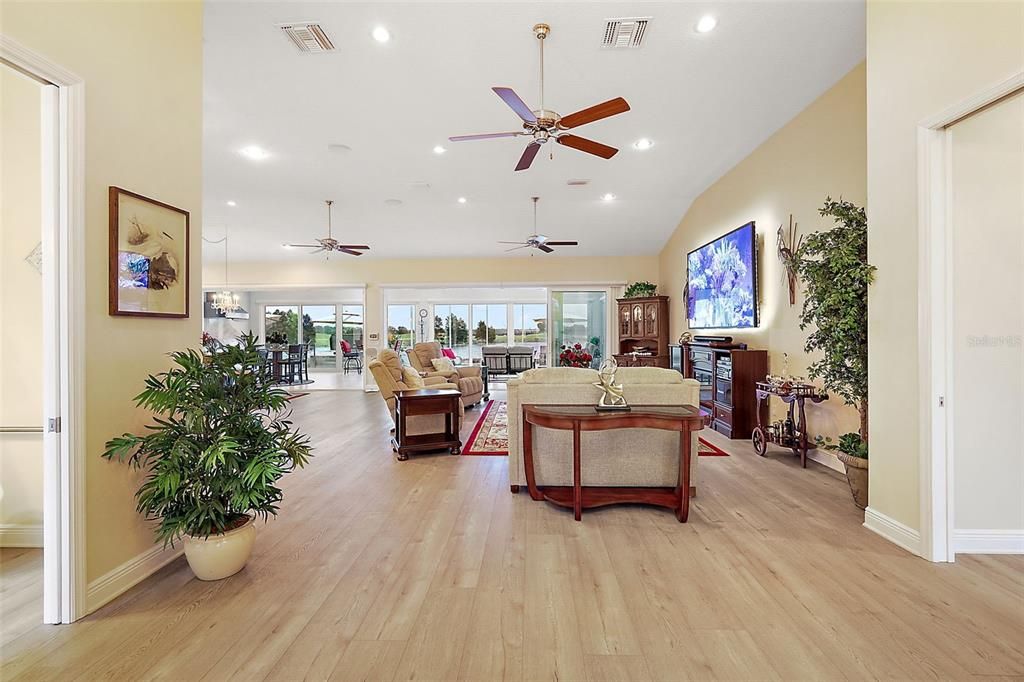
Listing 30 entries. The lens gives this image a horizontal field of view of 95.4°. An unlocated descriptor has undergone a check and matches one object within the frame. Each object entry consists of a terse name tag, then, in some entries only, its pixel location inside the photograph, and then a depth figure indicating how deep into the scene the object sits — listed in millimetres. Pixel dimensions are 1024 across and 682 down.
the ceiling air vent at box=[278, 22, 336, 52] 3121
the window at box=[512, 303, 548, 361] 12914
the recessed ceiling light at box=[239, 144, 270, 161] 5188
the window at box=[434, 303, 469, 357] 12682
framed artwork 2111
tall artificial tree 2975
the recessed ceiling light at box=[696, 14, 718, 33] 3111
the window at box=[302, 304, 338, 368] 13227
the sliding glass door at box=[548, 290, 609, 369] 9656
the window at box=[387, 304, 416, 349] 12430
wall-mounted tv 5277
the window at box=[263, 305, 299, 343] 13117
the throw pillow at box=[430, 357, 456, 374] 7327
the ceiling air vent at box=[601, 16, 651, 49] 3123
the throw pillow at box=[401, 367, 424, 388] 5371
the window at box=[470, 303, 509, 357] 12836
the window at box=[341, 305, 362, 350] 13273
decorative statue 3137
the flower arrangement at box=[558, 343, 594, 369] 5364
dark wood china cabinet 8367
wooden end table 4527
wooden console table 2893
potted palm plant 2061
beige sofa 3289
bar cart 4055
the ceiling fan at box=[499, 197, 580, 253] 6871
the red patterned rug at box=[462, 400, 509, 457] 4727
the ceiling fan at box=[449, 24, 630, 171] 2912
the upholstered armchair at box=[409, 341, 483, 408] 7152
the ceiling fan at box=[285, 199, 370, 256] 6777
